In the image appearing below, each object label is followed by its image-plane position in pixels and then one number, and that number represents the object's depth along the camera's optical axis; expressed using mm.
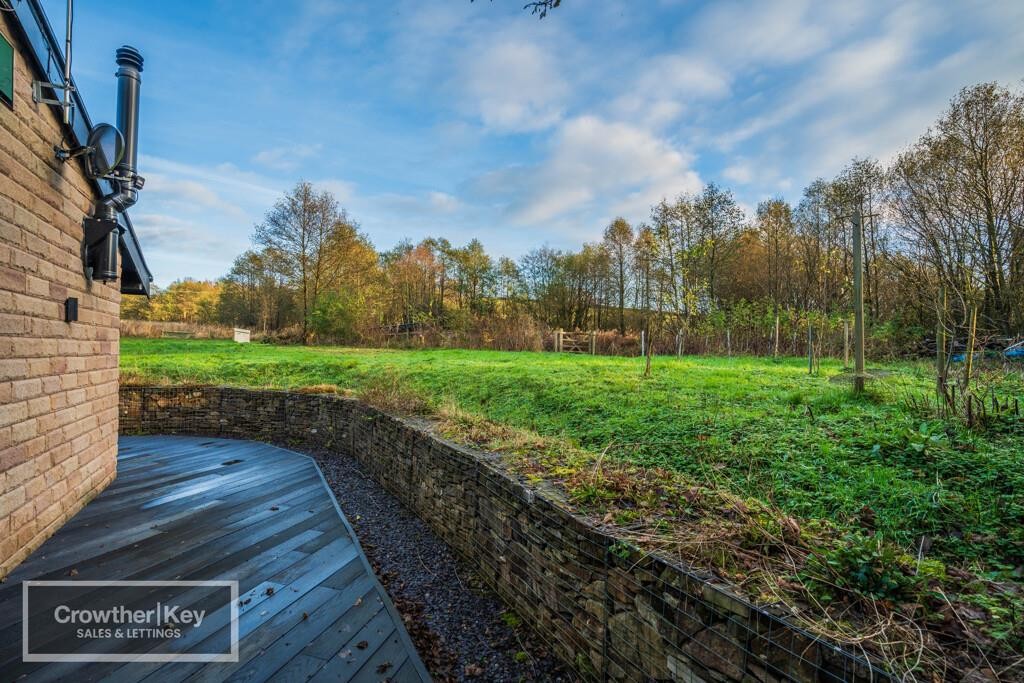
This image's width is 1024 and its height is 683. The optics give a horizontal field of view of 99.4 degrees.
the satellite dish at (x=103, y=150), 3512
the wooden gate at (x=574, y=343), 17531
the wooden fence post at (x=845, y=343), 8364
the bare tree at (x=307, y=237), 21234
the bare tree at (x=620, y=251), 20859
